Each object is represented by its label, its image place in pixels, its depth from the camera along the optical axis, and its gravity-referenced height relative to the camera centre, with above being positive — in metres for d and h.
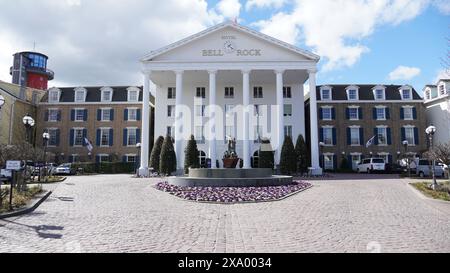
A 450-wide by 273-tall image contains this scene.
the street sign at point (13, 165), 11.98 +0.12
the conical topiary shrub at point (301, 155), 34.89 +1.38
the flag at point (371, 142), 41.69 +3.32
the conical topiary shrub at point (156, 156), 35.69 +1.30
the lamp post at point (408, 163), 31.06 +0.55
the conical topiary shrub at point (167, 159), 34.05 +0.94
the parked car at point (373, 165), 38.94 +0.45
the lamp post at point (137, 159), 45.84 +1.28
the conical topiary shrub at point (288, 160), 34.25 +0.82
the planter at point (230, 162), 23.00 +0.45
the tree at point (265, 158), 36.22 +1.12
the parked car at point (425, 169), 32.25 +0.02
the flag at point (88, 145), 43.09 +2.92
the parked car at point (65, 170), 37.94 -0.15
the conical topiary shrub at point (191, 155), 34.59 +1.35
